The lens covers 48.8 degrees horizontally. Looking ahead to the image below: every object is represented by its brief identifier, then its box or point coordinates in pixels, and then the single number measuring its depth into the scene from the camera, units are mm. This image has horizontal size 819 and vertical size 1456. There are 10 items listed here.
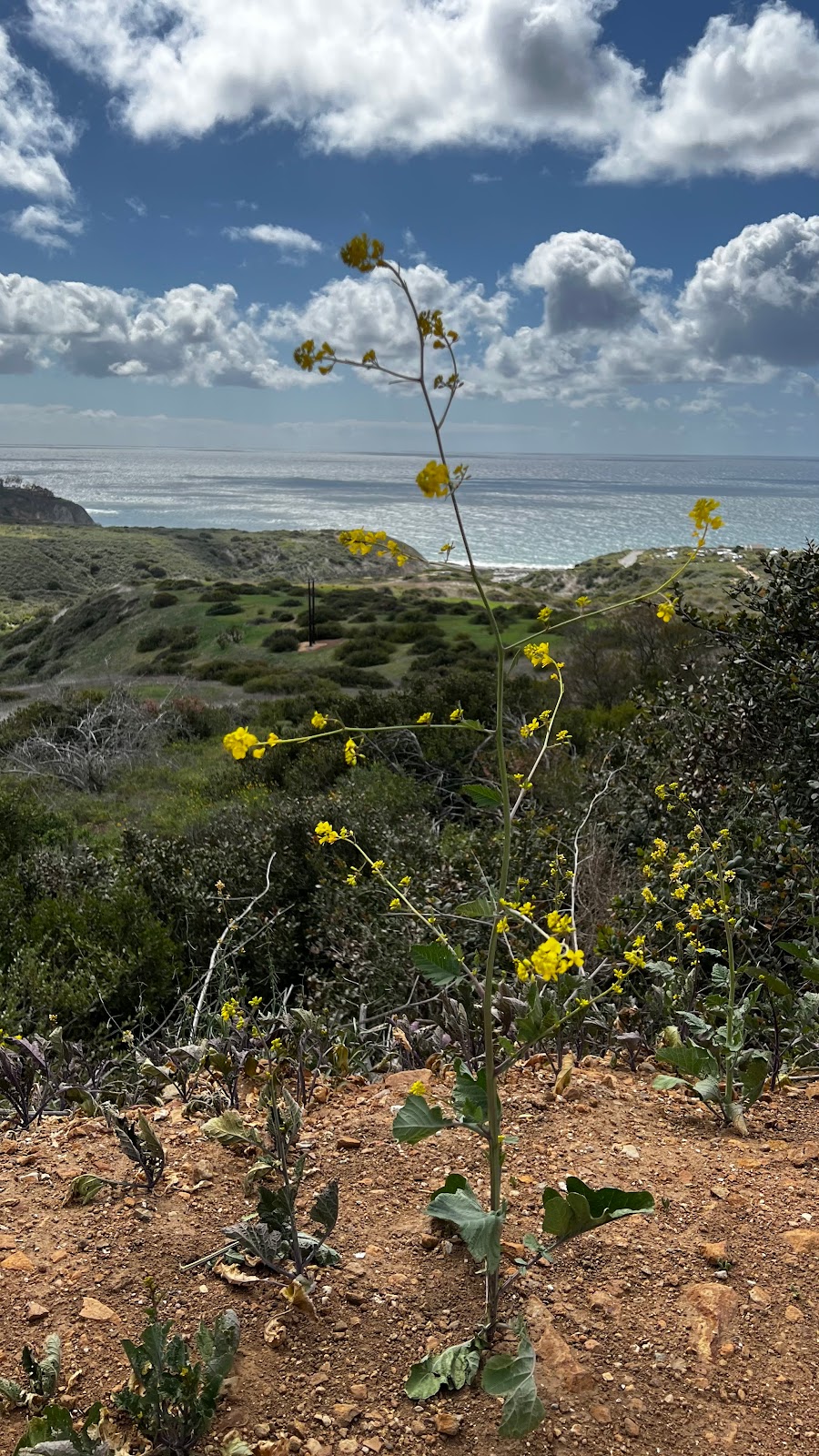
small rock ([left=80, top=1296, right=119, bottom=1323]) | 1729
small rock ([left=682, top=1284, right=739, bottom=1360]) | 1643
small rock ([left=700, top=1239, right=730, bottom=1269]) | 1837
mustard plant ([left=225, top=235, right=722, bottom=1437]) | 1440
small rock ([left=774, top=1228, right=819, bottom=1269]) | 1885
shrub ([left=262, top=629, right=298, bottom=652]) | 34312
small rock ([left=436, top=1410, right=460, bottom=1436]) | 1502
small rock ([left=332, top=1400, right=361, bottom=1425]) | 1517
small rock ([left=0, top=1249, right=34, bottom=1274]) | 1876
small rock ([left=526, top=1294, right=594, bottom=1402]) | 1562
